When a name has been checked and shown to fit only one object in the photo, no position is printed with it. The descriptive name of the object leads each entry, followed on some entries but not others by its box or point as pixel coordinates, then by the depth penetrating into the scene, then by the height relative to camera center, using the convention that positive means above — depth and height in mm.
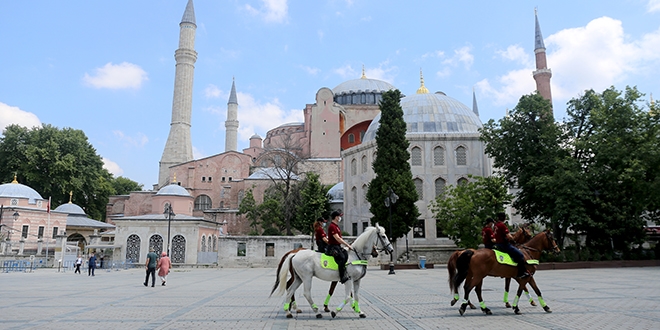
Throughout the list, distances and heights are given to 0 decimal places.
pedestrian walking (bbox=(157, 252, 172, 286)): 14773 -884
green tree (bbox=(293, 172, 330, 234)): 34656 +2575
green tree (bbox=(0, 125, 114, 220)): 49500 +8672
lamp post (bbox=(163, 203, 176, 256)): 29119 +1106
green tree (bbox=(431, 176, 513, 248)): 25172 +1784
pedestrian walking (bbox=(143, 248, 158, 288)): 14672 -779
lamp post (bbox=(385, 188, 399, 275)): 21688 +1994
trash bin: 24172 -1256
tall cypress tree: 25656 +3844
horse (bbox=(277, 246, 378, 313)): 7949 -827
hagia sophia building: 30719 +6974
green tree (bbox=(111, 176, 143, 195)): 72125 +8810
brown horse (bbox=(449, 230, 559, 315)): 8180 -547
